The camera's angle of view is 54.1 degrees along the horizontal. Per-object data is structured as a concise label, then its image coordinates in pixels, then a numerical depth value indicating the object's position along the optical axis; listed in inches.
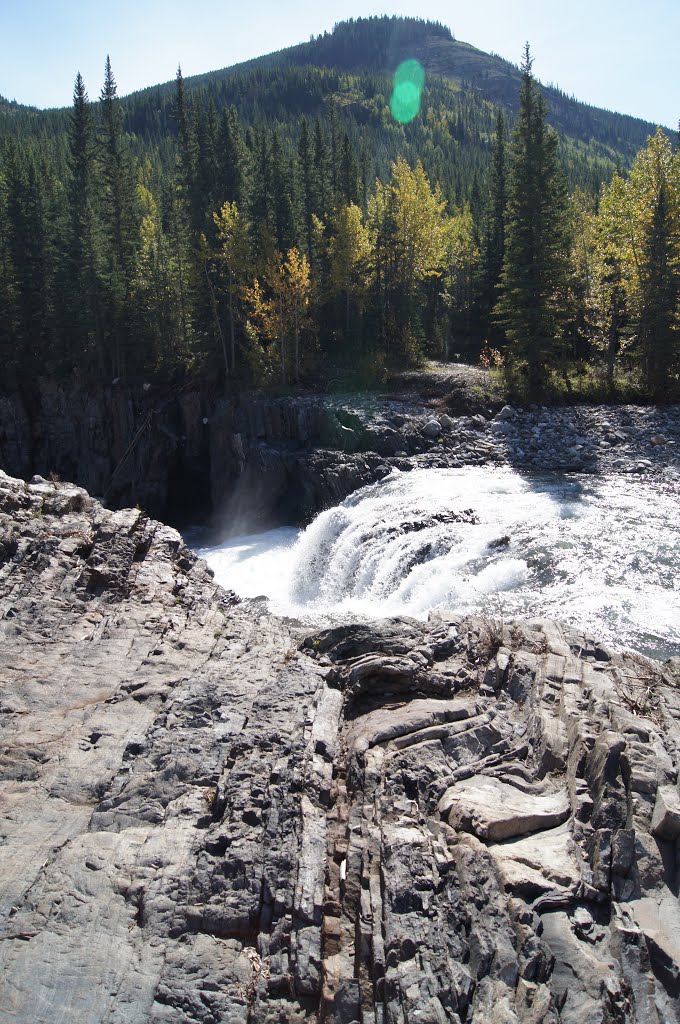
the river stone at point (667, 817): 211.0
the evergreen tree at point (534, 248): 1194.6
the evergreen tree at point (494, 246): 1681.8
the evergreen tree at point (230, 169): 1678.2
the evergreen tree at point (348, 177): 2054.6
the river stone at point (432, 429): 1108.5
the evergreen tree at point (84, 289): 1530.5
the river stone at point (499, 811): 238.5
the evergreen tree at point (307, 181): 1828.2
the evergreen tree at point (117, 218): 1550.2
